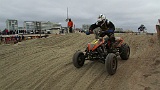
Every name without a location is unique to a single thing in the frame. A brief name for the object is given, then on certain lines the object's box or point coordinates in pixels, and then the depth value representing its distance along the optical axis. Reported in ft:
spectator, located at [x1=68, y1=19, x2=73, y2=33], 36.97
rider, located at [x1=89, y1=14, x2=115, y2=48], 14.69
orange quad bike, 12.26
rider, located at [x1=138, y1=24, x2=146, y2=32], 39.88
